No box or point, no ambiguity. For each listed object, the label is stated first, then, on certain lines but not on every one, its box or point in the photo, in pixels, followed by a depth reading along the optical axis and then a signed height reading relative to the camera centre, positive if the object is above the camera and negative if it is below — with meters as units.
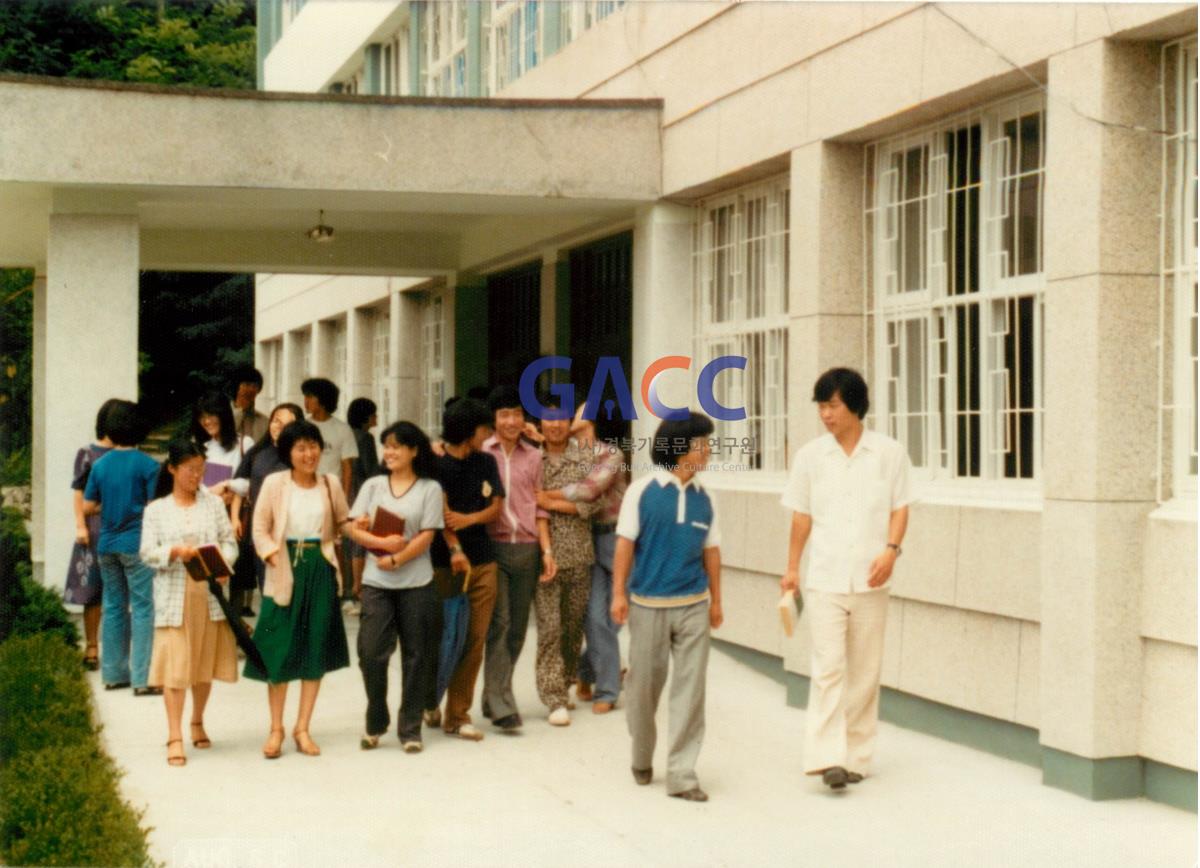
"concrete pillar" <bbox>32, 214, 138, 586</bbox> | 12.23 +0.68
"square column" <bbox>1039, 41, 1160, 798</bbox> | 7.18 +0.14
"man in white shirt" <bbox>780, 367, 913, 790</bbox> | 7.42 -0.54
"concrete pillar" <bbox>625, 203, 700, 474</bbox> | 12.25 +0.98
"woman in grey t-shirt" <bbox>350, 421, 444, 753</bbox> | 8.31 -0.71
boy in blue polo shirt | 7.40 -0.66
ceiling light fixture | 15.23 +1.82
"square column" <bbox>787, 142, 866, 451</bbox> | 9.89 +1.03
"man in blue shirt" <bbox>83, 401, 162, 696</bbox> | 9.84 -0.65
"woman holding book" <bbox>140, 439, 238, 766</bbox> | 8.33 -0.81
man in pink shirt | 9.04 -0.65
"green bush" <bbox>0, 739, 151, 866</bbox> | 5.58 -1.36
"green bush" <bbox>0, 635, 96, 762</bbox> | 7.67 -1.37
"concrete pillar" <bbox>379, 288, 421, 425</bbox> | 20.72 +0.94
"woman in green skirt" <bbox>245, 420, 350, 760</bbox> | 8.32 -0.73
